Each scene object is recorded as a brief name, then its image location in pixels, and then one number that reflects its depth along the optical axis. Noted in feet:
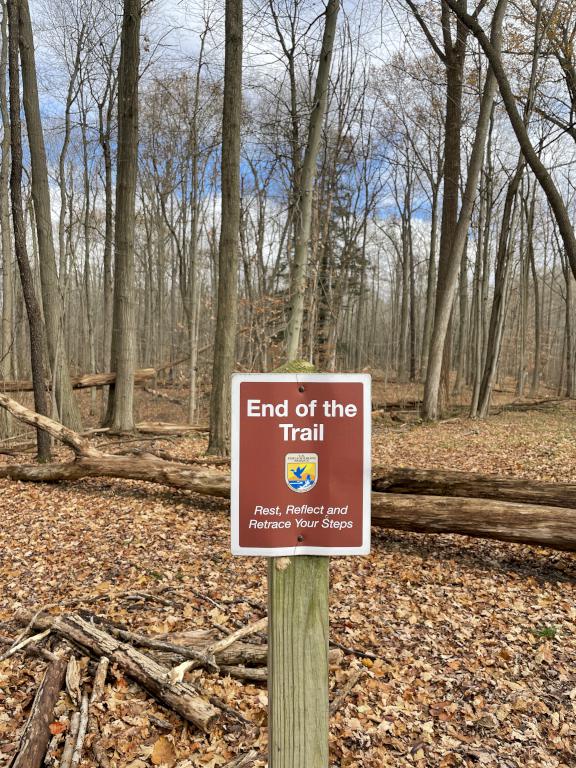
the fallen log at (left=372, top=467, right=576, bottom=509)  17.31
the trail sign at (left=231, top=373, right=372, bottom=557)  5.05
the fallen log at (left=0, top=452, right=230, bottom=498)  20.79
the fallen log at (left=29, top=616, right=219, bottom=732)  9.41
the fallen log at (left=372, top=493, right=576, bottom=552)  15.69
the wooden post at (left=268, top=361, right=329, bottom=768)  5.39
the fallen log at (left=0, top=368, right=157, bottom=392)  39.34
